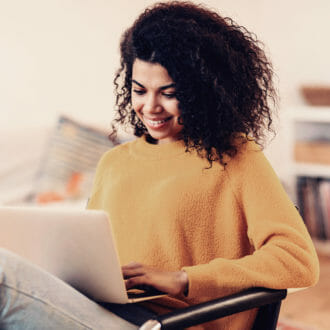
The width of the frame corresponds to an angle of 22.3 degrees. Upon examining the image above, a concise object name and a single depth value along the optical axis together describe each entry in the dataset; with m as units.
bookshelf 3.87
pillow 3.35
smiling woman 1.72
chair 1.55
